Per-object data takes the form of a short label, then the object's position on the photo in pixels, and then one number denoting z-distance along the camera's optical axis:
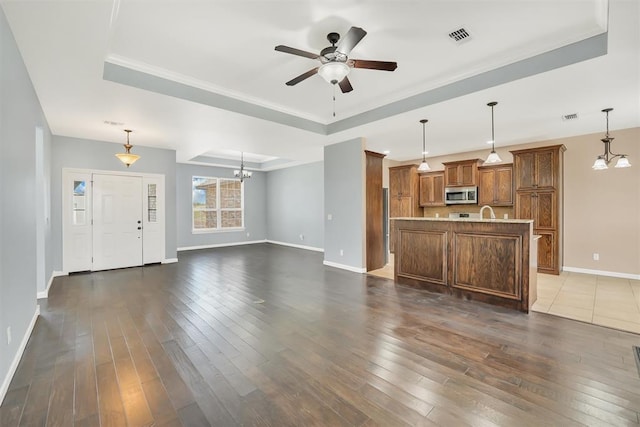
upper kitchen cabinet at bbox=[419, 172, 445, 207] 7.87
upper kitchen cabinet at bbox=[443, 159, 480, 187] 7.02
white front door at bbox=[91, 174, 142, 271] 6.06
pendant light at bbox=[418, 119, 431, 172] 4.77
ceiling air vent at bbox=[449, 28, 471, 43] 2.79
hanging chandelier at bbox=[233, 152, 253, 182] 8.87
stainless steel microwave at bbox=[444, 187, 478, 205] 7.07
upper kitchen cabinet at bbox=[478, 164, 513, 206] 6.59
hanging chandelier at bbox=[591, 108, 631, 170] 4.67
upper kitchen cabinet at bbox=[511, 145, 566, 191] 5.68
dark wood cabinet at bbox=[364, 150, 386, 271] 5.98
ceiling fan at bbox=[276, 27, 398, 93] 2.53
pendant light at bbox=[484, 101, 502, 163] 4.19
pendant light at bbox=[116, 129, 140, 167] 5.28
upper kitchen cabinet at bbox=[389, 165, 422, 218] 8.12
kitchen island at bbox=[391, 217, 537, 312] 3.68
